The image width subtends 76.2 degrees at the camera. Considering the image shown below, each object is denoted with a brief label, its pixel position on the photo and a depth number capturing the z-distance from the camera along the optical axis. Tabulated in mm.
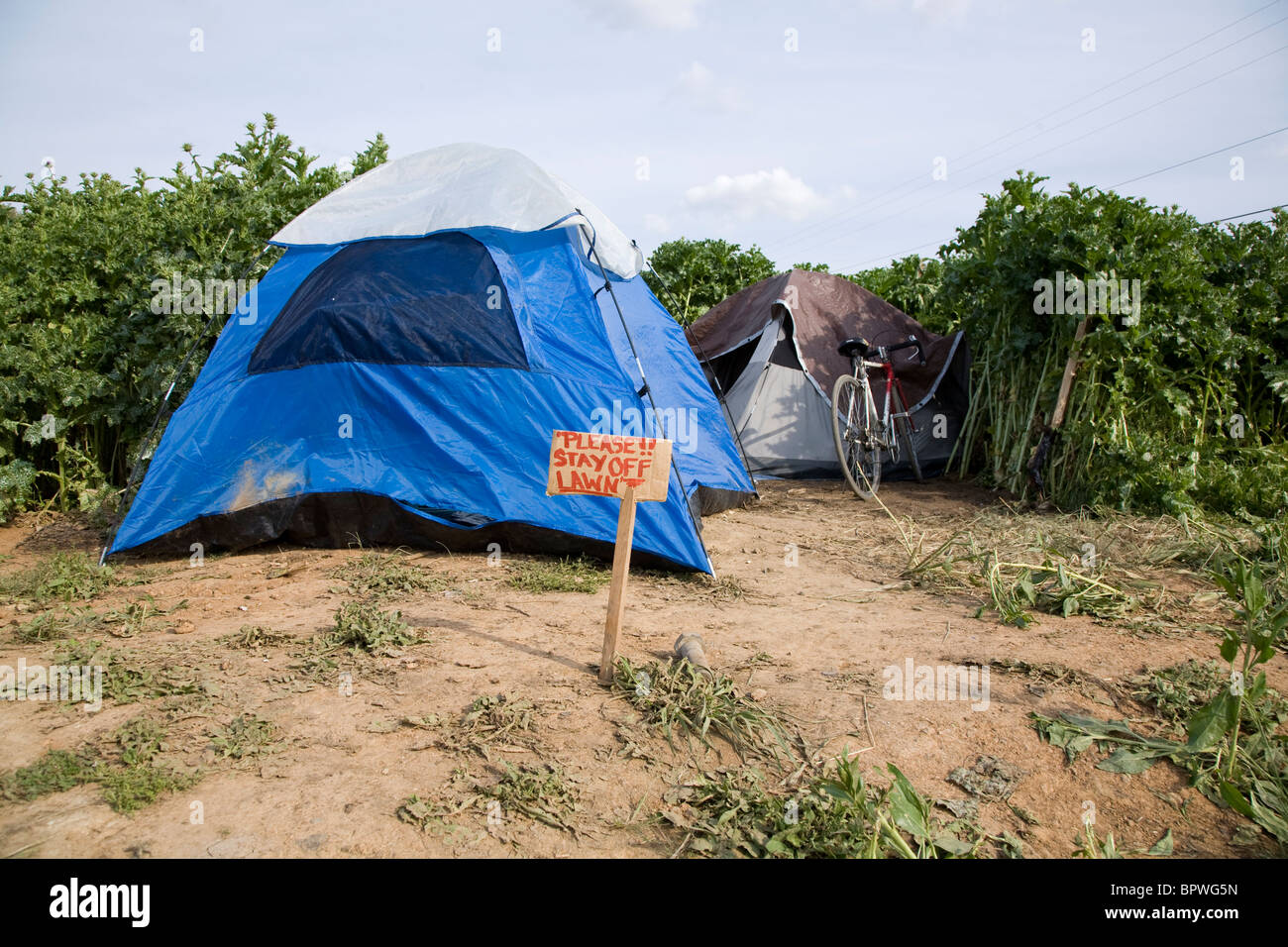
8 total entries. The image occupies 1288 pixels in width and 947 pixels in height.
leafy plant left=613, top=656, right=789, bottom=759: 2932
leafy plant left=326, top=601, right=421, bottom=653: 3652
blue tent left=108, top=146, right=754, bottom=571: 5086
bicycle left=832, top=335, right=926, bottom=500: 7984
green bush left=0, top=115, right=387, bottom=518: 6312
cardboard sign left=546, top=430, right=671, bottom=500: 3494
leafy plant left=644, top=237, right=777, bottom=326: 12539
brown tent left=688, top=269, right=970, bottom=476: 9164
